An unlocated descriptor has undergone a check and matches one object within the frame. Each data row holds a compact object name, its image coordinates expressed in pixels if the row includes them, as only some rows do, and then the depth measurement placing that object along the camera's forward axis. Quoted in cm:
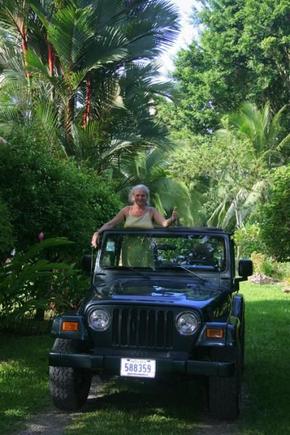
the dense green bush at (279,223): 720
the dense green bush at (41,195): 889
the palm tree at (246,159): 2697
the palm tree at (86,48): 1429
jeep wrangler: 510
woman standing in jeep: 702
